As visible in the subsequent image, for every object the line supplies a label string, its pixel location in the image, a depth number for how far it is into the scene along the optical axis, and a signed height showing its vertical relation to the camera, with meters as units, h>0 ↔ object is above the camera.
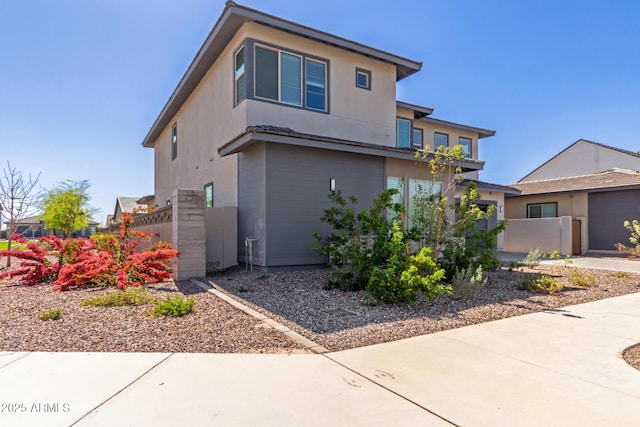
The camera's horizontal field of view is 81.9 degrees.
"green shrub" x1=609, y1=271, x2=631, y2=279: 10.30 -1.71
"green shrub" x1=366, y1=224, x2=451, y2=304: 6.14 -1.08
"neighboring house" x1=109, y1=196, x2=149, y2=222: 38.15 +1.17
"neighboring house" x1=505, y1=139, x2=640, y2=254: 17.75 +0.62
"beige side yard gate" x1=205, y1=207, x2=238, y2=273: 10.30 -0.65
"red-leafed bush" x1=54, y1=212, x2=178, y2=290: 8.04 -1.17
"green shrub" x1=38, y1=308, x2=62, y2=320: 5.39 -1.47
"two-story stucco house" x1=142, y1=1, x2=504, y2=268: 9.80 +2.86
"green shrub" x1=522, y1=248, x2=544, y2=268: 9.82 -1.18
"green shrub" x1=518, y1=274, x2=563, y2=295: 7.77 -1.52
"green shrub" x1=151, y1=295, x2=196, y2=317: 5.57 -1.43
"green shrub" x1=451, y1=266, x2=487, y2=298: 7.14 -1.35
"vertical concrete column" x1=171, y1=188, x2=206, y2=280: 9.00 -0.42
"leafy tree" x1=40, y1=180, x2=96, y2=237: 24.75 +0.64
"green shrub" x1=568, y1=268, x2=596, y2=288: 8.81 -1.59
